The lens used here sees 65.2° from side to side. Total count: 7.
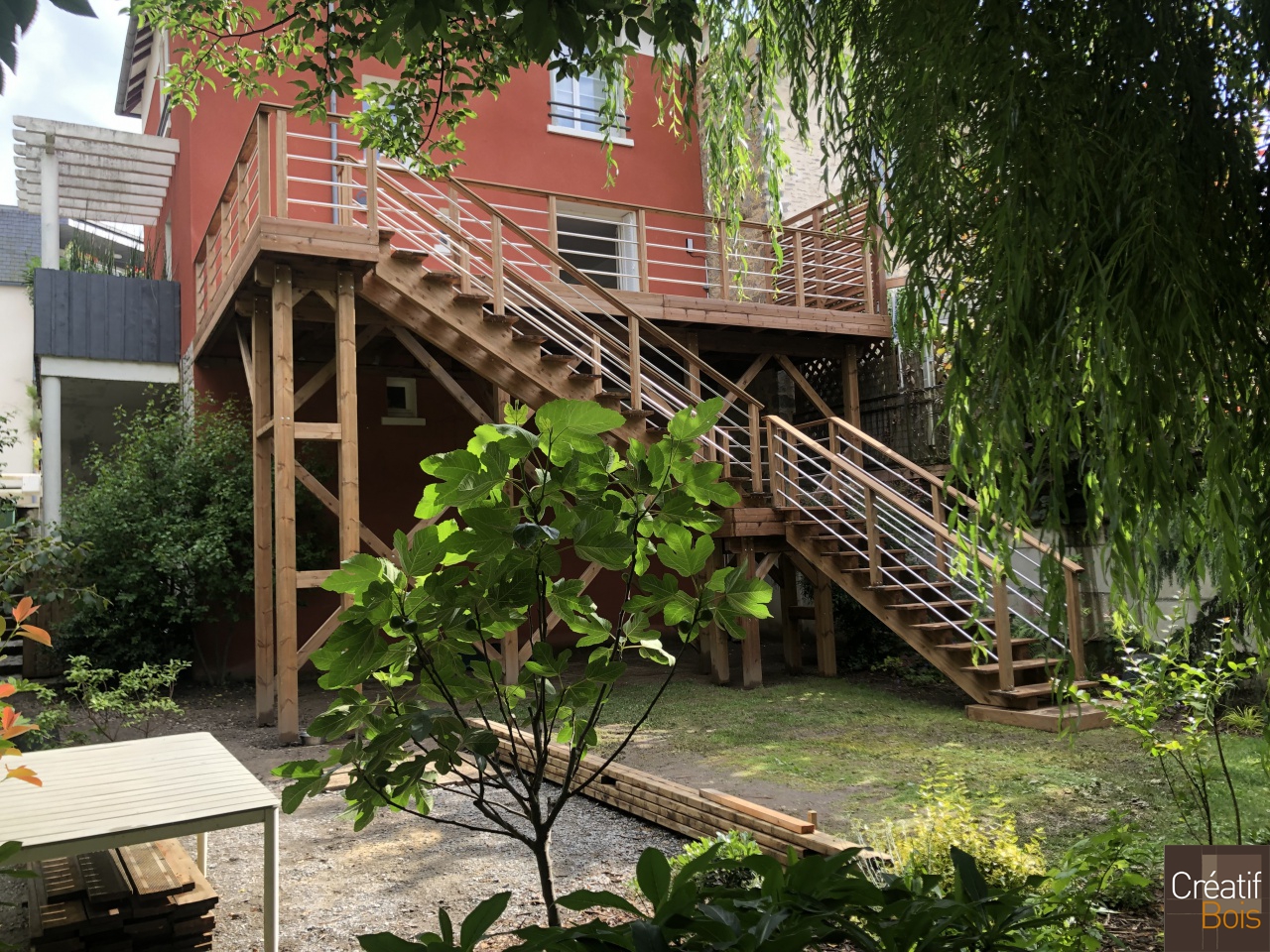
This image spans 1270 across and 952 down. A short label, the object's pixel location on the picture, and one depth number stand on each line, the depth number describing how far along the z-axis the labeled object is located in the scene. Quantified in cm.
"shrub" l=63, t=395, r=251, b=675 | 949
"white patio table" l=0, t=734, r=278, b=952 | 278
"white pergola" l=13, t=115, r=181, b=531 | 1098
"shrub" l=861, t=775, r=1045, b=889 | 311
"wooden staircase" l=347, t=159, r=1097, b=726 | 755
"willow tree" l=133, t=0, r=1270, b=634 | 190
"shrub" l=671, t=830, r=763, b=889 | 339
